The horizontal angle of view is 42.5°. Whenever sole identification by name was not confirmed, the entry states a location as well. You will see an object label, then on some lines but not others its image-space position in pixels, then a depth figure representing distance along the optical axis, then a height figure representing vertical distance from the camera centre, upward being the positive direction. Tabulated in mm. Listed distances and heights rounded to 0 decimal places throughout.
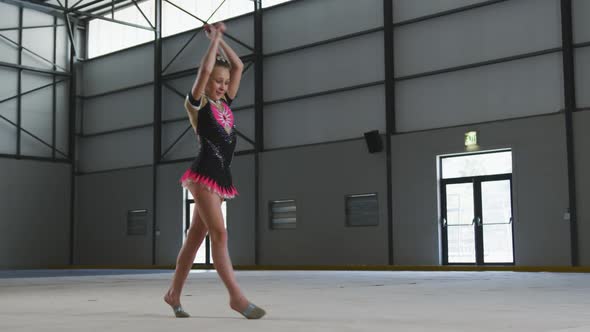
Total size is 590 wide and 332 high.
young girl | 4809 +412
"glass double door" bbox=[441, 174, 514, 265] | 18688 +146
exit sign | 18797 +2164
